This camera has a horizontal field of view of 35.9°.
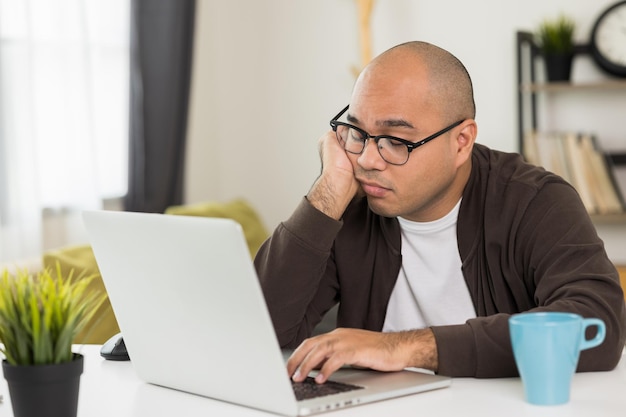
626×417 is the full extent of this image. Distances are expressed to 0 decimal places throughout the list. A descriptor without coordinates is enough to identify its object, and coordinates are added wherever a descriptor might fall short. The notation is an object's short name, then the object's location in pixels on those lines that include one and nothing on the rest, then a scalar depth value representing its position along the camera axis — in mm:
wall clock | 3777
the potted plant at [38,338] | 1110
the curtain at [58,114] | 3012
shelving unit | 3664
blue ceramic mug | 1172
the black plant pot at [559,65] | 3777
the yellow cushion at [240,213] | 3672
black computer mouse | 1562
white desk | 1210
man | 1655
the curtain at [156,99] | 3699
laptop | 1148
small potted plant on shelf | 3750
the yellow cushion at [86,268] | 2434
